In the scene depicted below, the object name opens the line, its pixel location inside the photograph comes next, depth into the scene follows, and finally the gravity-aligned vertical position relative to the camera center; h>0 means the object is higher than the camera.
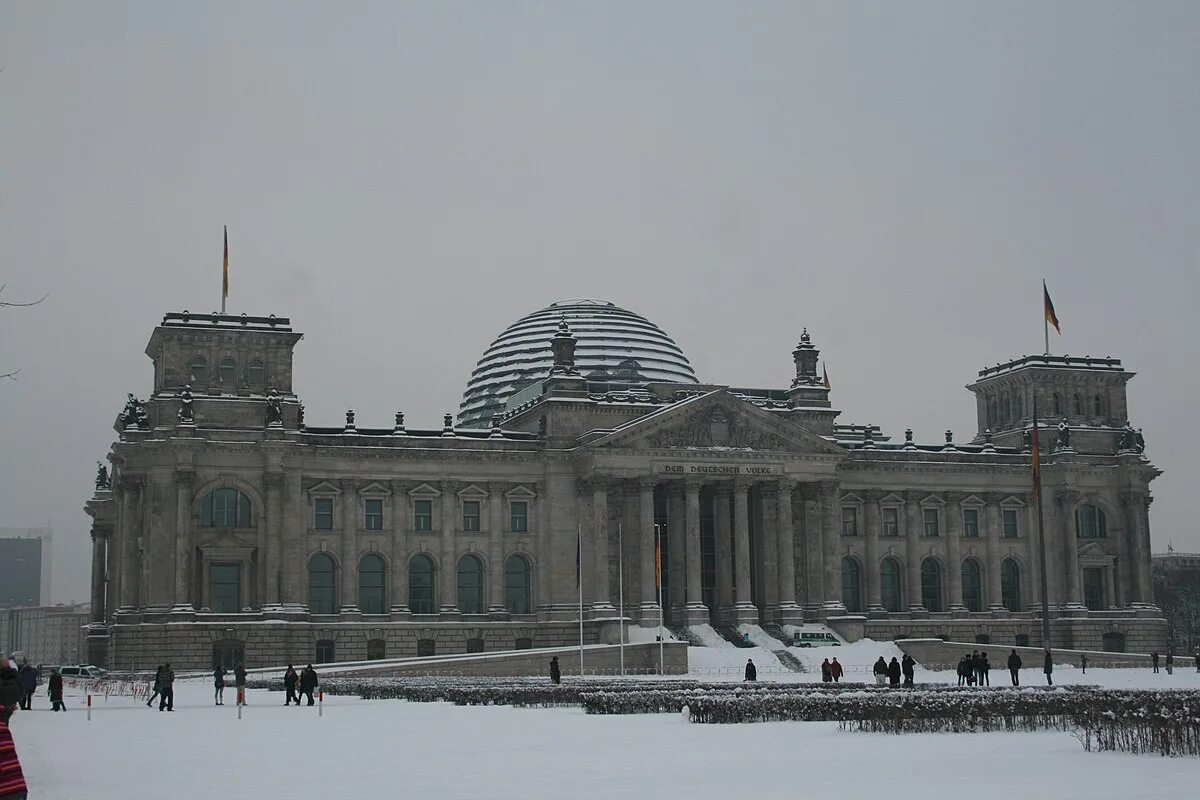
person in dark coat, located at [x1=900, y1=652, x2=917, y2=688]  61.00 -2.18
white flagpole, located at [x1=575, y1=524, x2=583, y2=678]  89.94 +4.03
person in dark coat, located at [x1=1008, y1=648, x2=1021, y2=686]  63.66 -2.15
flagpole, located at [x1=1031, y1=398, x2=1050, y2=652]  78.12 +3.34
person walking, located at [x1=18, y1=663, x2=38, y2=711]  49.91 -1.80
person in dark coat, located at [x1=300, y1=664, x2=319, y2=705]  53.06 -1.95
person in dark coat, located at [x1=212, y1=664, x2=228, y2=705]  55.47 -2.10
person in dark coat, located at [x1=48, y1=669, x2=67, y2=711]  52.12 -2.17
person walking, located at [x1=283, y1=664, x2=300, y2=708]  52.94 -1.99
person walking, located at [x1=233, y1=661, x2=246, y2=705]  50.56 -1.86
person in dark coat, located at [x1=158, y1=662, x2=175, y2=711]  50.97 -2.05
